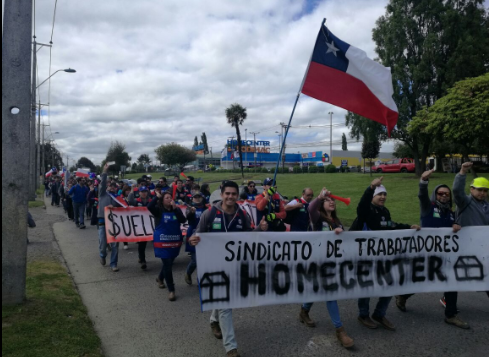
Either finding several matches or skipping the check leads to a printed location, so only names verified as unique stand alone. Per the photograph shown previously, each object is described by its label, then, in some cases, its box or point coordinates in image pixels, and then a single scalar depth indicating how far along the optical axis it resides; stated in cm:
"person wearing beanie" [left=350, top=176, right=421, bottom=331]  475
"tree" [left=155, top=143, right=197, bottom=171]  8562
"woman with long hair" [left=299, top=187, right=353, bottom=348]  483
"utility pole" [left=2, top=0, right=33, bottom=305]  490
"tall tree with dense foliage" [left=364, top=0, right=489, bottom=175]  2819
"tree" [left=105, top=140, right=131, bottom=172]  6825
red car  4181
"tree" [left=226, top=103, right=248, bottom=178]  5381
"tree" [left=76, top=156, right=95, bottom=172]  13350
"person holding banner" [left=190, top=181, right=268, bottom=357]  434
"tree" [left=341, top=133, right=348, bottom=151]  10562
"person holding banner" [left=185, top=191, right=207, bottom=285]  591
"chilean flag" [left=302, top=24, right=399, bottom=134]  582
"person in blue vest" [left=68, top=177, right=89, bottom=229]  1374
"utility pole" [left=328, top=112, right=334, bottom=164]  7652
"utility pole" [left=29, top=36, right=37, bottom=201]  2502
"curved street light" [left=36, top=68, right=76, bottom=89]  2433
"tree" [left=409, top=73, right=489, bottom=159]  1814
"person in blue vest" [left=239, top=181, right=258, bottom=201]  1098
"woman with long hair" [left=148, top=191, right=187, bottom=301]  598
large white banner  436
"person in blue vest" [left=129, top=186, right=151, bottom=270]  816
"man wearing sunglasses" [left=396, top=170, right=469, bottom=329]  501
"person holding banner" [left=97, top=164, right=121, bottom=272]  793
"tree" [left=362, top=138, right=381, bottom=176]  3459
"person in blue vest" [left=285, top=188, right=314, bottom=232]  549
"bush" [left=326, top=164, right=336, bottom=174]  5225
